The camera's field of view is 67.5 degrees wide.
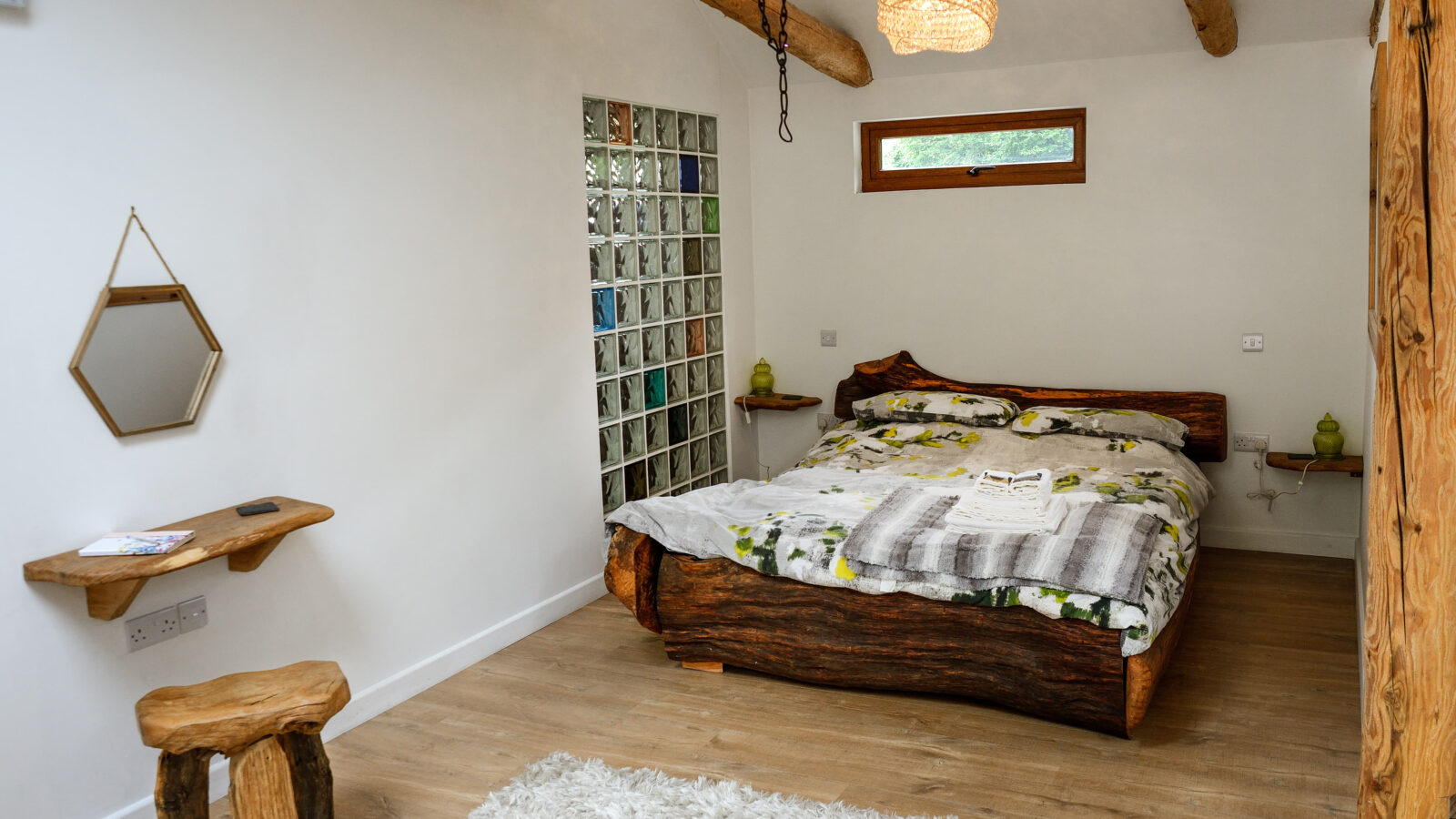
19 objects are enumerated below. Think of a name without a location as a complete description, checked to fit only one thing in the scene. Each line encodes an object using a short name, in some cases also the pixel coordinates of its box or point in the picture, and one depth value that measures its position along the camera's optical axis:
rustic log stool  2.36
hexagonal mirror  2.62
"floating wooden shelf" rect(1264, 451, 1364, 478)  4.43
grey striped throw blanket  3.03
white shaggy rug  2.71
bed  2.99
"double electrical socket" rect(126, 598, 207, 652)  2.71
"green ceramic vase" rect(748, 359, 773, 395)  5.71
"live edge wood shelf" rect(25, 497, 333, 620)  2.42
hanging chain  3.70
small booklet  2.51
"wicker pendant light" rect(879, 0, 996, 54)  3.14
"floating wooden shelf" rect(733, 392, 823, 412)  5.55
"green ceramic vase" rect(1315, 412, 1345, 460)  4.53
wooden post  1.58
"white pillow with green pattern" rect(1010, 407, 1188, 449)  4.64
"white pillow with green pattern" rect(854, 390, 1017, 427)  4.96
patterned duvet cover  3.11
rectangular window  5.05
